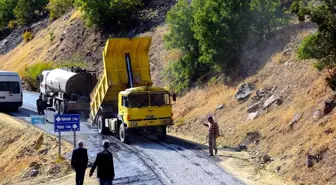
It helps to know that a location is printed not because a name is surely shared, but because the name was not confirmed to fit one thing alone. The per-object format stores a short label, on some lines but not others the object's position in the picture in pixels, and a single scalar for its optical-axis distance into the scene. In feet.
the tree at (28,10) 271.08
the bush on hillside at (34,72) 180.45
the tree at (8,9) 297.53
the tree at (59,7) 249.34
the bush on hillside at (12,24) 286.46
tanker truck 110.52
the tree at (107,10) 185.16
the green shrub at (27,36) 254.27
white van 123.85
